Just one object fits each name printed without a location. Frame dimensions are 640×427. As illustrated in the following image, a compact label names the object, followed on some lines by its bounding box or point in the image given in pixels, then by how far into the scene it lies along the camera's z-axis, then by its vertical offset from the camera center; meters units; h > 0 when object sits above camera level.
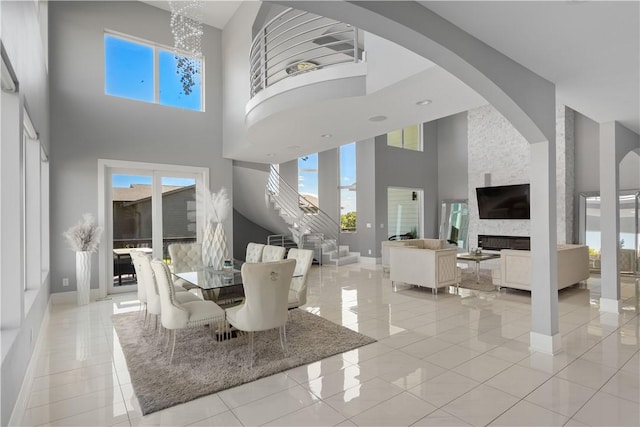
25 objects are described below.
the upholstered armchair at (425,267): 6.23 -1.04
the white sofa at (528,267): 6.10 -1.04
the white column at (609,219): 5.12 -0.15
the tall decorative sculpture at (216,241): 4.69 -0.37
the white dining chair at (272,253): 5.14 -0.60
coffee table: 7.30 -1.01
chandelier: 7.34 +3.74
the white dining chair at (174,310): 3.42 -0.98
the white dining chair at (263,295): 3.19 -0.78
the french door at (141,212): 6.64 +0.06
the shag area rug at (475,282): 6.89 -1.55
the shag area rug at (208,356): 2.90 -1.46
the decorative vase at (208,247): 4.77 -0.46
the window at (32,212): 4.17 +0.06
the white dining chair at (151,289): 3.90 -0.85
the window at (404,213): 11.28 -0.04
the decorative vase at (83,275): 5.88 -1.00
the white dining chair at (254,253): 5.48 -0.63
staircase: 9.77 -0.36
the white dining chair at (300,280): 4.21 -0.84
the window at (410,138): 11.66 +2.50
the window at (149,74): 6.81 +2.93
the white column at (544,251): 3.66 -0.45
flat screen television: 9.23 +0.24
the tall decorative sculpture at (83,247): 5.80 -0.53
